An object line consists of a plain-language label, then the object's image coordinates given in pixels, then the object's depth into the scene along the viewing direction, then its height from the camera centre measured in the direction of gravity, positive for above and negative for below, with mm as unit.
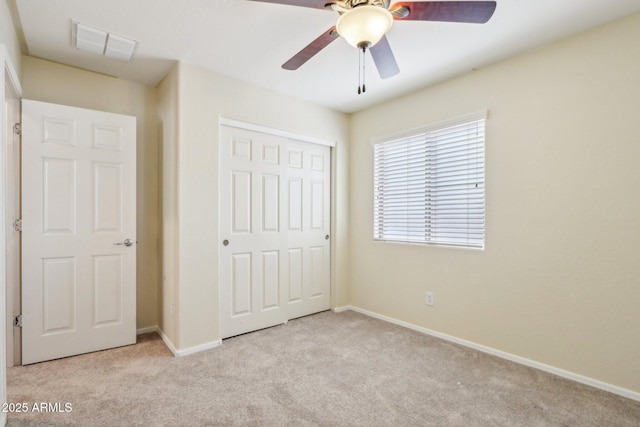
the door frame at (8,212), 1685 +3
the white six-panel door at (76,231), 2477 -151
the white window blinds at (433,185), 2811 +281
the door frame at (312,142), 2941 +653
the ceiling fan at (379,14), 1521 +993
